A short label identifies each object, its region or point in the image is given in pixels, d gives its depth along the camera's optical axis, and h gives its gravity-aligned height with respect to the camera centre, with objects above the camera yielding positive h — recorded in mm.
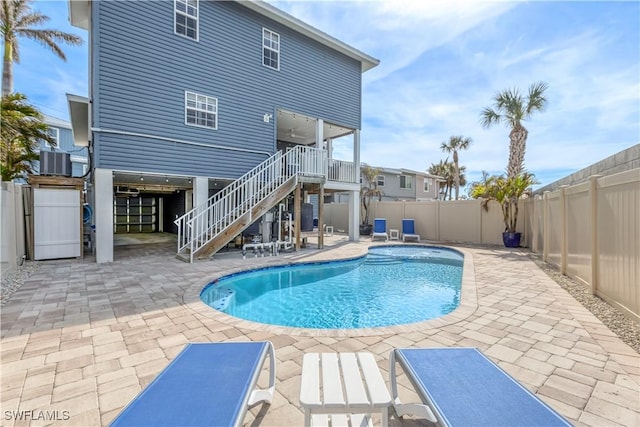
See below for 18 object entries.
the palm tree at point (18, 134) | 8500 +2787
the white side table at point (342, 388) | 1430 -945
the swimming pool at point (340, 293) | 4750 -1630
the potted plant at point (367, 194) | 16328 +1271
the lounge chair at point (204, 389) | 1366 -967
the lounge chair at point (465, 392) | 1385 -991
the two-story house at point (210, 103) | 7730 +3795
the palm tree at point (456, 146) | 26559 +6570
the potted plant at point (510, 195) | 10648 +746
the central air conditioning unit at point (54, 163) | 7801 +1541
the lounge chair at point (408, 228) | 13556 -619
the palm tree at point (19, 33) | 13477 +9388
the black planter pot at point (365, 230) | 16266 -818
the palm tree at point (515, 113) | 12867 +4836
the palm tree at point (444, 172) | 30547 +4682
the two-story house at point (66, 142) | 17266 +4948
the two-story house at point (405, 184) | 23031 +2700
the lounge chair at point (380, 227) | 14010 -567
